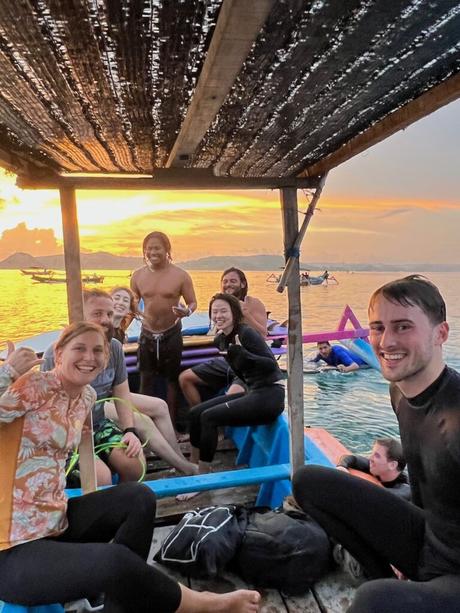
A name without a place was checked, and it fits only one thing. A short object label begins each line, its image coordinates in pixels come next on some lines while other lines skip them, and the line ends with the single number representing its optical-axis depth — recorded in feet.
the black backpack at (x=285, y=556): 7.34
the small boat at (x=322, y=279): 154.09
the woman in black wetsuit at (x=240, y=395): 11.64
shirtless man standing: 15.03
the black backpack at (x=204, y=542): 7.50
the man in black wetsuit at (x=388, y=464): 10.48
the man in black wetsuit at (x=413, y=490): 5.02
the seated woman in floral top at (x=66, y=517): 5.52
